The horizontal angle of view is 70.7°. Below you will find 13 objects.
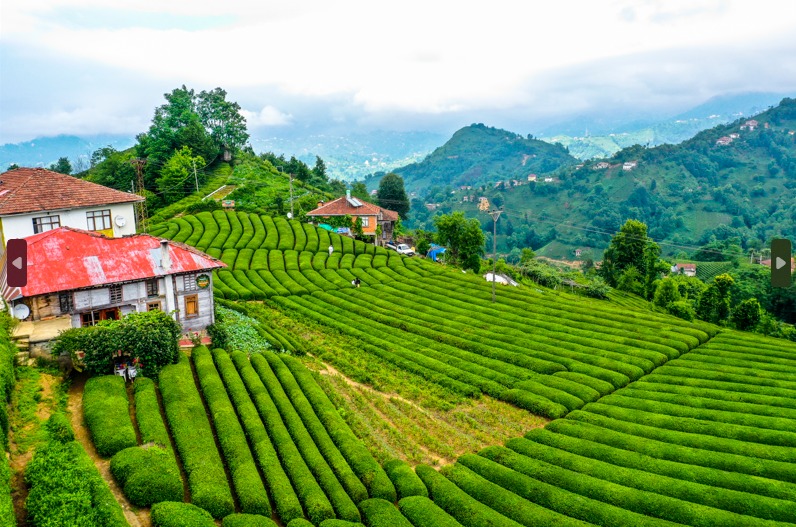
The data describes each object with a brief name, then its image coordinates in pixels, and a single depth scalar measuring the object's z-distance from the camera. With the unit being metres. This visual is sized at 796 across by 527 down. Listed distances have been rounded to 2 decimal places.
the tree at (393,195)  111.25
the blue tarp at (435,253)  80.20
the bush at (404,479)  22.45
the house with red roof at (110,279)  31.28
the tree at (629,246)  81.62
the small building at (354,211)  78.81
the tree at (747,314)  52.78
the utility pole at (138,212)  60.79
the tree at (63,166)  115.06
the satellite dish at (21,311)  29.89
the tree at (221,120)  116.75
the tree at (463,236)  70.56
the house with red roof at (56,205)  39.44
